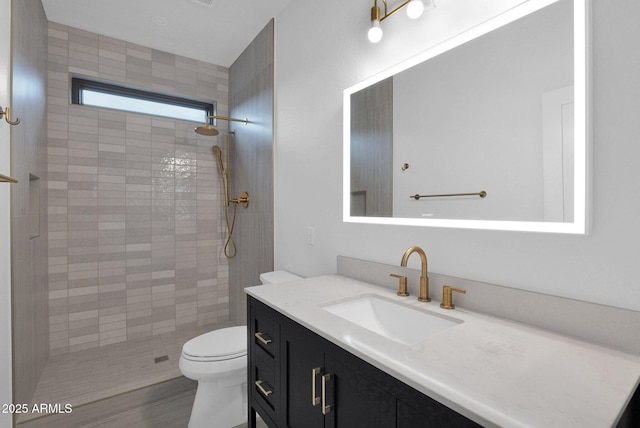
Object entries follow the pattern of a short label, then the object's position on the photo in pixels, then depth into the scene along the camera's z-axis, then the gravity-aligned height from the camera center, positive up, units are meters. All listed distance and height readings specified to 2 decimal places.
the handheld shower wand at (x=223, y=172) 3.07 +0.44
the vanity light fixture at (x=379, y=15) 1.16 +0.84
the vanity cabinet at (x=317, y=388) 0.67 -0.49
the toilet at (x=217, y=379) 1.61 -0.90
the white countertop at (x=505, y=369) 0.52 -0.34
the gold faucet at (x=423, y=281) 1.12 -0.25
